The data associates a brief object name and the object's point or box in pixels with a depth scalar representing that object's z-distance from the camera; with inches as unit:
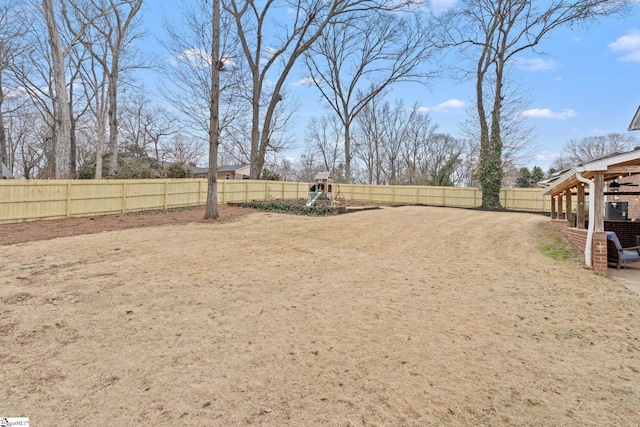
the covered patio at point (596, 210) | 209.2
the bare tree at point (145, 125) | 1077.1
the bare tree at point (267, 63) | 664.4
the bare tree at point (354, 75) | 887.7
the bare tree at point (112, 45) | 641.7
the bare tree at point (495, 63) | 663.8
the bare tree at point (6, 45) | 628.1
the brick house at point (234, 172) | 1328.7
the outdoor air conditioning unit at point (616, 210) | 391.2
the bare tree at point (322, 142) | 1486.2
